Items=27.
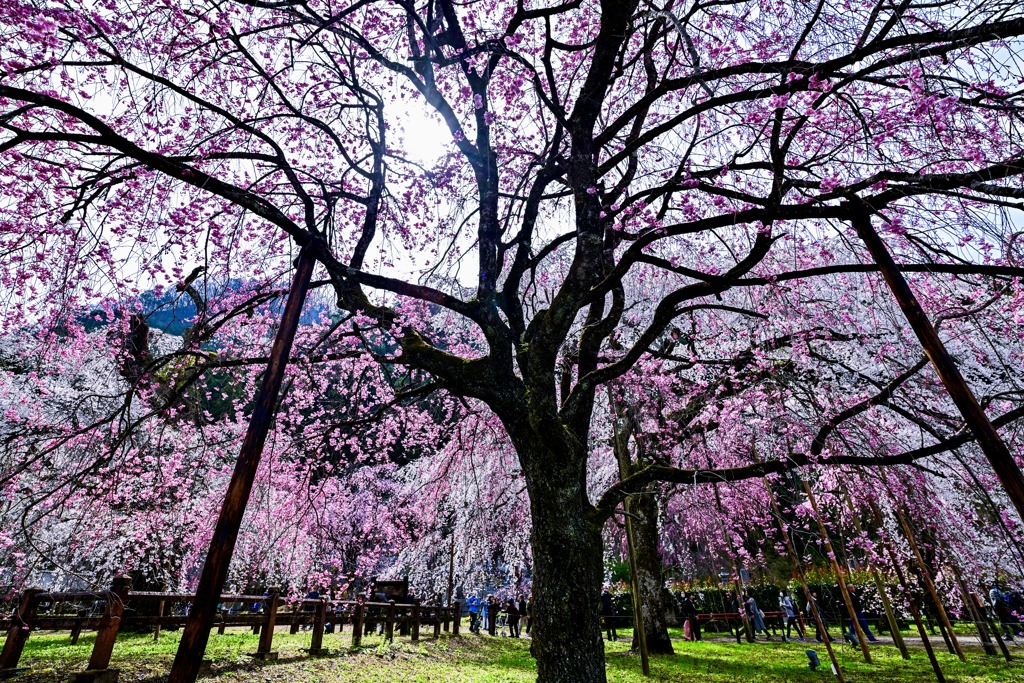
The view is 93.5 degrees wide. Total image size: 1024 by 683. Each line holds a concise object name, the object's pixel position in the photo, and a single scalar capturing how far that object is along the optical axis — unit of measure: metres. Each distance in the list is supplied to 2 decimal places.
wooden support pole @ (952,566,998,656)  8.99
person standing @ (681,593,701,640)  16.25
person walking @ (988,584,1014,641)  13.95
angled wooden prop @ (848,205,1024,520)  2.72
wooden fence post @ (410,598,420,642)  12.55
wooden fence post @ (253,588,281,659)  8.15
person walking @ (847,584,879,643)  13.94
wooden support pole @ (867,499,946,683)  6.68
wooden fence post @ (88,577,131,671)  5.36
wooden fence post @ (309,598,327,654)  8.95
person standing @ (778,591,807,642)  15.80
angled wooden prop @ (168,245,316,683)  2.46
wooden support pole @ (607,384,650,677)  7.87
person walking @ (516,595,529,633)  21.20
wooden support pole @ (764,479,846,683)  6.85
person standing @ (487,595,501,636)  18.55
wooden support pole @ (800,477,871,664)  7.05
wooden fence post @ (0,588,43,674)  6.16
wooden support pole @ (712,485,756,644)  12.62
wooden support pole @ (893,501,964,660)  7.43
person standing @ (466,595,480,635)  18.18
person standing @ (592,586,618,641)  16.72
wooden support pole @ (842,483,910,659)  8.72
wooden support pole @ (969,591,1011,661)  9.27
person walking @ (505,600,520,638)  17.55
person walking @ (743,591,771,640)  16.83
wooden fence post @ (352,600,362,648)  10.55
